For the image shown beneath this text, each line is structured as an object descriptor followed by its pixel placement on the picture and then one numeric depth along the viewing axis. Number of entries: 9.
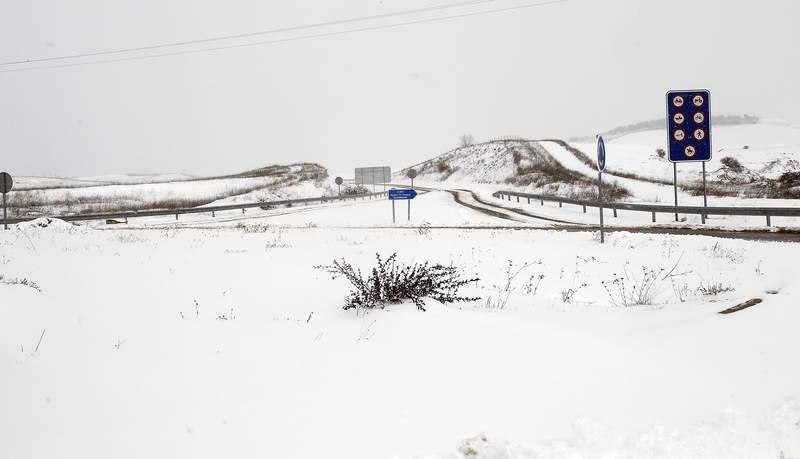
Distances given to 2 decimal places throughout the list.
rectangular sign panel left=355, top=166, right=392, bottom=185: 56.69
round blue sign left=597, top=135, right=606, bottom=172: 12.38
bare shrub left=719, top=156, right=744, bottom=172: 45.92
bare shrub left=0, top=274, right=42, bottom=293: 6.43
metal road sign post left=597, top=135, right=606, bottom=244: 12.38
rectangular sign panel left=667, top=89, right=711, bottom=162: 19.78
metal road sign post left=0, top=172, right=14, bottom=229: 22.69
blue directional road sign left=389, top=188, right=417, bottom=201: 21.66
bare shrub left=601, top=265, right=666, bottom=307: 7.24
